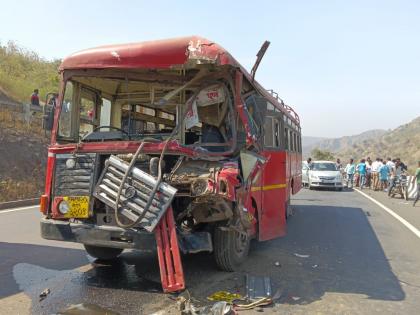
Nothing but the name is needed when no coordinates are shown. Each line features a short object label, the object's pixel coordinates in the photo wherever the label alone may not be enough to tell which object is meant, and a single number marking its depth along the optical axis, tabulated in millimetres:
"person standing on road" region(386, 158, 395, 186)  22242
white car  22156
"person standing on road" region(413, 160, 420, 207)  16125
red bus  4867
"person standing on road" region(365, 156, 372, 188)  25547
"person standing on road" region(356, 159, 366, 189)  25094
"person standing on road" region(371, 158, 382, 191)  23828
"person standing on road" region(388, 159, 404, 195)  19202
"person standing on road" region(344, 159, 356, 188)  25922
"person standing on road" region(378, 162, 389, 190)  22625
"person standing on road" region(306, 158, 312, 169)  23609
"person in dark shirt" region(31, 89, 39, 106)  20500
